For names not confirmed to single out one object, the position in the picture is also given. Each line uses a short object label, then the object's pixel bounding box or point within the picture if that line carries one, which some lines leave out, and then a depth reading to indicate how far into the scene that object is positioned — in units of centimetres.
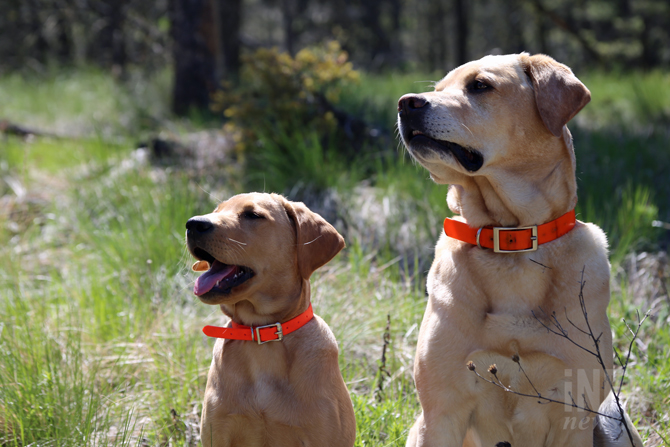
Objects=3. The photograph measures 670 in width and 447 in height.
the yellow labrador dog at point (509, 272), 239
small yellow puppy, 262
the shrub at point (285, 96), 670
